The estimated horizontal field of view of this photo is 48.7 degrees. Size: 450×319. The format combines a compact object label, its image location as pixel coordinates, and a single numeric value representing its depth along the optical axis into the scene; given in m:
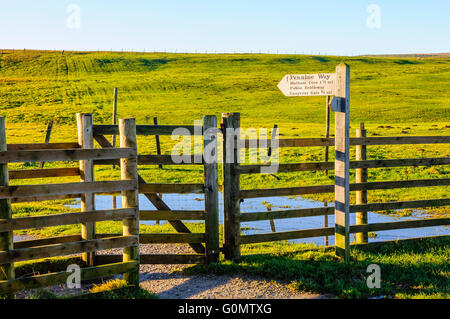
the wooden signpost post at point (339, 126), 8.23
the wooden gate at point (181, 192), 7.88
